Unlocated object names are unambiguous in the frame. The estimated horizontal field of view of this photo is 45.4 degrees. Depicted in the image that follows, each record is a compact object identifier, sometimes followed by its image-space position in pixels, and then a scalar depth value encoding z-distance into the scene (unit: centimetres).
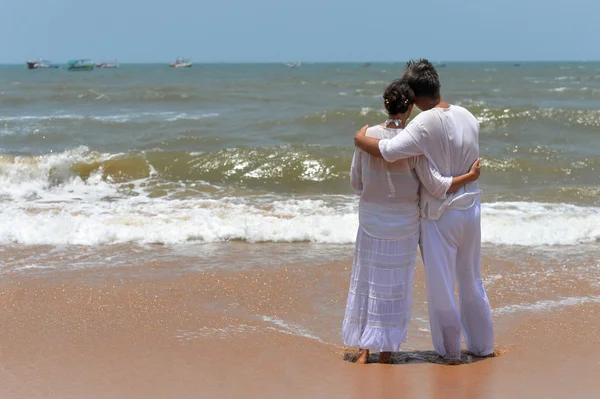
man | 386
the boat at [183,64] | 11306
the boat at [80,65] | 8788
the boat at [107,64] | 10904
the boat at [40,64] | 9749
